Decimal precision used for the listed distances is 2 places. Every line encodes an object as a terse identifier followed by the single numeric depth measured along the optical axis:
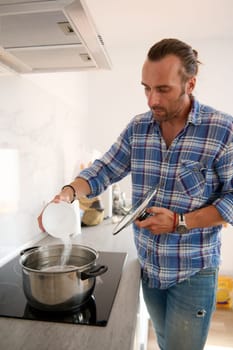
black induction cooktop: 0.70
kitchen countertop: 0.60
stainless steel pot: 0.70
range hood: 0.61
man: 0.85
